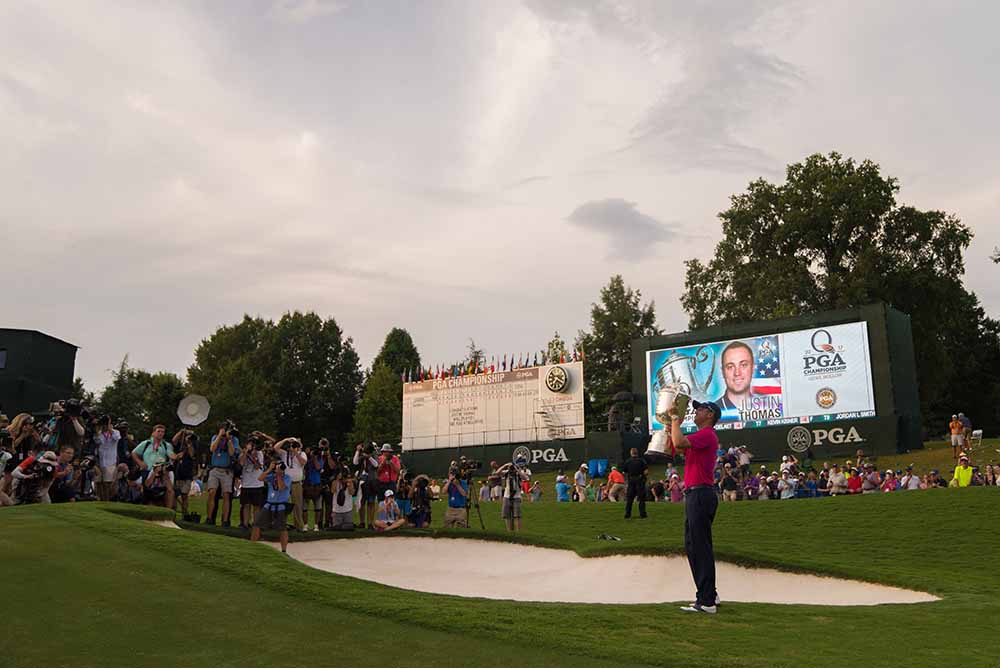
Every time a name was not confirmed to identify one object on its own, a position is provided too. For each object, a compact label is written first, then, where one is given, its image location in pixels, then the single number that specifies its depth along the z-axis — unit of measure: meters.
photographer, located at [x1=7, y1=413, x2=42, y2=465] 14.70
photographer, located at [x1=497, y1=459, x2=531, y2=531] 22.47
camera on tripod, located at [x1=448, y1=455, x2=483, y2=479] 21.17
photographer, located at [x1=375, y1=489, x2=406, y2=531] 20.62
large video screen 40.69
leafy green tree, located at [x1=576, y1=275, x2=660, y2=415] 79.94
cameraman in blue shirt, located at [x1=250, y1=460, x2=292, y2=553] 15.86
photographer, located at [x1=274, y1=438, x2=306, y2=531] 16.62
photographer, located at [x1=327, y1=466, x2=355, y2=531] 19.59
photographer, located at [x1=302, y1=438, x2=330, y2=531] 18.77
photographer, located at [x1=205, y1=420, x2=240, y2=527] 17.23
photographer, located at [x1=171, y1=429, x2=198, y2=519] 17.86
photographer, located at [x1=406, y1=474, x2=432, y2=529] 21.72
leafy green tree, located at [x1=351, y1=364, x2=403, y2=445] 76.75
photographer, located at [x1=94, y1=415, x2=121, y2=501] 16.34
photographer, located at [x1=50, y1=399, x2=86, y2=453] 15.43
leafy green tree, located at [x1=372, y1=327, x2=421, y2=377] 95.68
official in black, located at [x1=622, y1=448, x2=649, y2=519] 24.12
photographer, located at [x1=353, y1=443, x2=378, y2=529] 20.44
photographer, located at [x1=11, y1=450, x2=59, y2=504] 14.09
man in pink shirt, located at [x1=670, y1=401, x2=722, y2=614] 9.61
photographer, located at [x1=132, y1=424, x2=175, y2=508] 17.25
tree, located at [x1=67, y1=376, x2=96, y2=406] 66.56
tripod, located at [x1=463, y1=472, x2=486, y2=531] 21.08
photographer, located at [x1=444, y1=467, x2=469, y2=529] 21.00
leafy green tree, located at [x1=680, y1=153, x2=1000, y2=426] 55.94
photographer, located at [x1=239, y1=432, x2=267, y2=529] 16.61
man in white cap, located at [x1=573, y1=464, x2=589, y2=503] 35.19
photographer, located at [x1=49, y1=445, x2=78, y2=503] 14.88
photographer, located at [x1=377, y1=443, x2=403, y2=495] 20.66
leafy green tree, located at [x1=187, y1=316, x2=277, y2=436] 70.56
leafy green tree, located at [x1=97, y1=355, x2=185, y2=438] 62.19
